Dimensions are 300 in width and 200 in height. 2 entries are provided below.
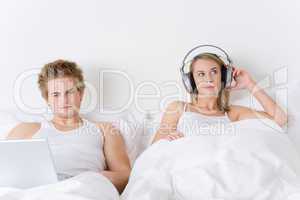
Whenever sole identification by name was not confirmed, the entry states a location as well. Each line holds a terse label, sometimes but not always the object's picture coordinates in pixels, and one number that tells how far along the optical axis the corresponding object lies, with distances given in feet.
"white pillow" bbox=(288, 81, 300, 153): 6.13
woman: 6.10
